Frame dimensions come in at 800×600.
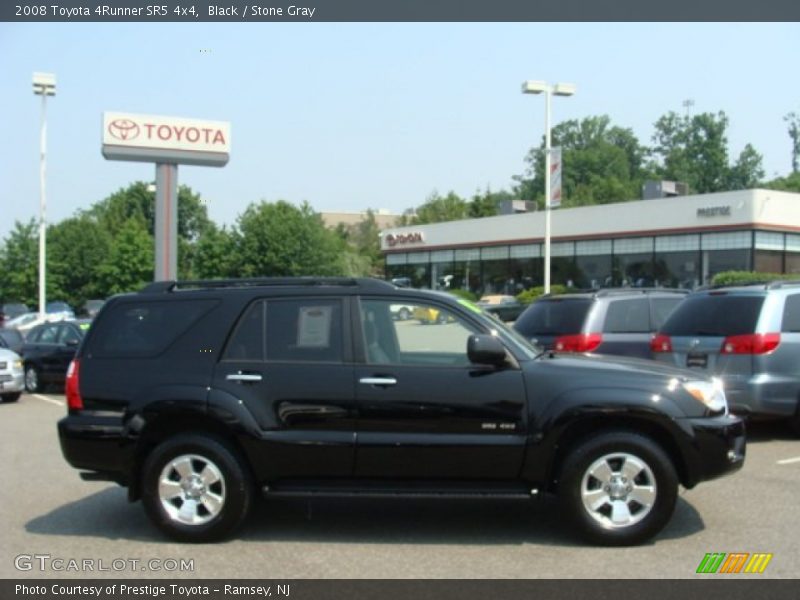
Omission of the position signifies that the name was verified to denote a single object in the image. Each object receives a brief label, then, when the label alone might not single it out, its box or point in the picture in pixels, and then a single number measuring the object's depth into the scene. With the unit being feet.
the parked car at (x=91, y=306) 147.90
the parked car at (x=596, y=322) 39.65
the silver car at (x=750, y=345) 32.78
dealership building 123.34
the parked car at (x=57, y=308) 159.80
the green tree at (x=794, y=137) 362.33
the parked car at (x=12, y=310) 161.97
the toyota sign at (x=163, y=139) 118.52
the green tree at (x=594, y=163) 319.68
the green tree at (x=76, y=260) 198.18
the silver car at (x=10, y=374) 52.80
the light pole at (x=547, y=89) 92.12
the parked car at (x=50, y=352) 58.59
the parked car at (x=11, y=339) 63.58
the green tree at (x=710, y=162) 327.67
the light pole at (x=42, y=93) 113.91
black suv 20.48
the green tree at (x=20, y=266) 193.06
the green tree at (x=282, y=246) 166.09
